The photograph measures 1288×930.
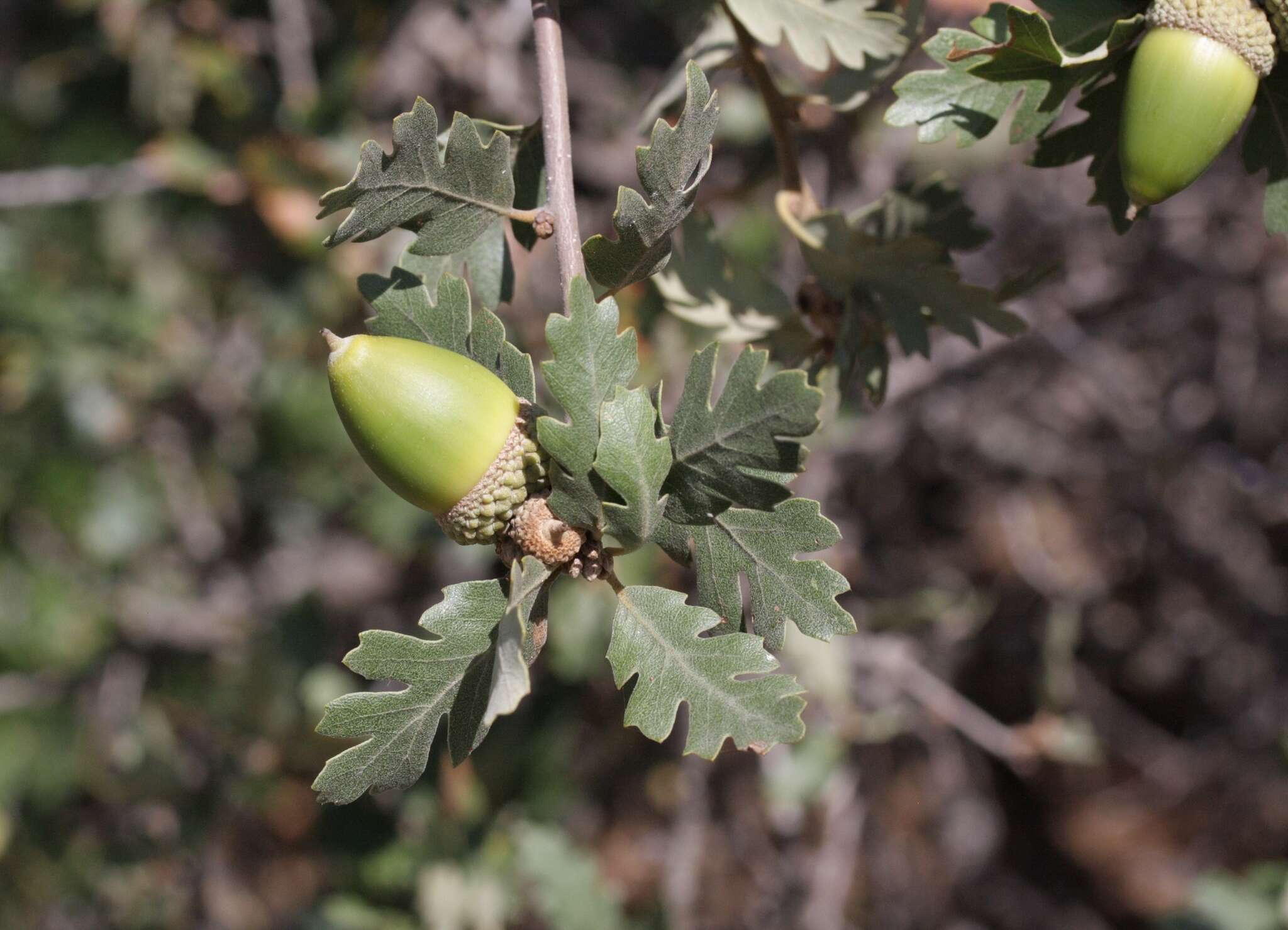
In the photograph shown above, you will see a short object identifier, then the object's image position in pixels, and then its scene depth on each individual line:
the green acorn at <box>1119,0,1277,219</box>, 0.35
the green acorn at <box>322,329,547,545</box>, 0.35
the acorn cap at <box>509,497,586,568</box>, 0.35
